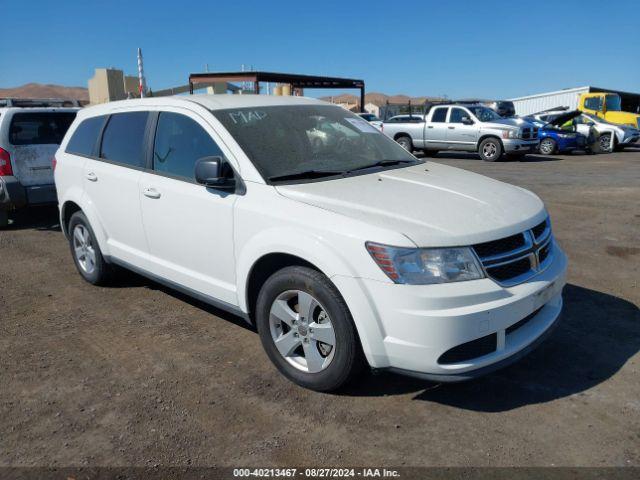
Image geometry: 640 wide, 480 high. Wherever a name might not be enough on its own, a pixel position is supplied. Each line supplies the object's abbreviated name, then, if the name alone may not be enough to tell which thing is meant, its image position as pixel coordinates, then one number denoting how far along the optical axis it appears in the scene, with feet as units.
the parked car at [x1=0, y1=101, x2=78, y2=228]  23.84
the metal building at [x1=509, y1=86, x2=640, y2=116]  118.21
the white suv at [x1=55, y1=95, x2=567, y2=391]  9.00
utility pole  79.29
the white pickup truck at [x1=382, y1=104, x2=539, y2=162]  55.47
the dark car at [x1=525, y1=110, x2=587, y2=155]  61.46
